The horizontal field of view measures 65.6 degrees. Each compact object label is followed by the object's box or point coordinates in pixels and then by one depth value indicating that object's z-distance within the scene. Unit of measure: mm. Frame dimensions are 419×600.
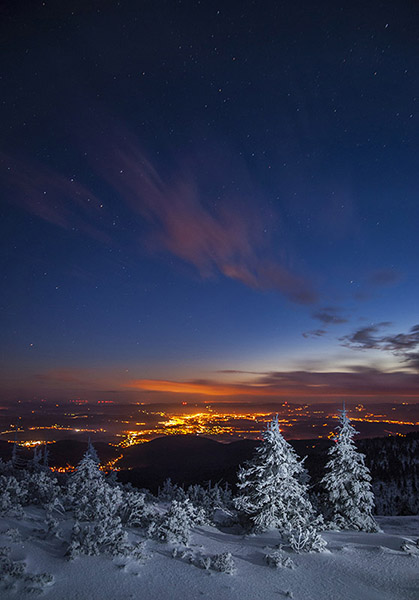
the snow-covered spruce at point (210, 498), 22055
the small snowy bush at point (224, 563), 9211
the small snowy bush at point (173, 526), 10984
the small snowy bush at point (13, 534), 10039
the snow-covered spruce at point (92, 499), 11844
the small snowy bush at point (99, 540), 9516
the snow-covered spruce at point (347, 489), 20359
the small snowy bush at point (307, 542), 10914
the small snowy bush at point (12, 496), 11852
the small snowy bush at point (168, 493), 25217
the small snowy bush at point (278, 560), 9773
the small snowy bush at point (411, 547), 10938
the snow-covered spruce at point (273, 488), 16203
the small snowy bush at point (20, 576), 7823
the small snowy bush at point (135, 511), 12404
